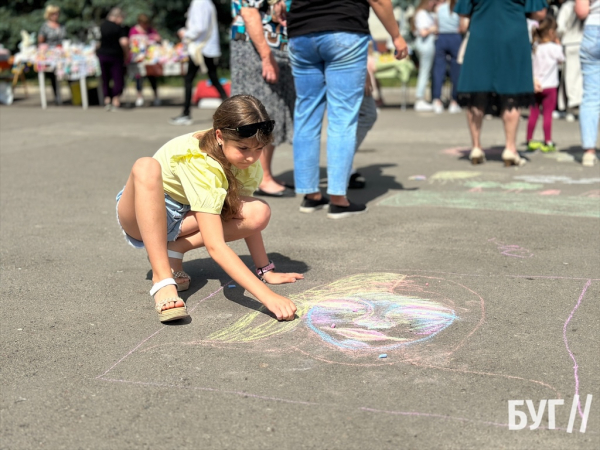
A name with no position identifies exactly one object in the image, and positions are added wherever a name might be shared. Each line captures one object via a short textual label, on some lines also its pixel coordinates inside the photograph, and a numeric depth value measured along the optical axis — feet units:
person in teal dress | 22.29
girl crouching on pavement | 10.85
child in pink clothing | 27.17
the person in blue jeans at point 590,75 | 22.79
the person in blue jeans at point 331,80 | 16.67
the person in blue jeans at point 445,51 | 39.29
